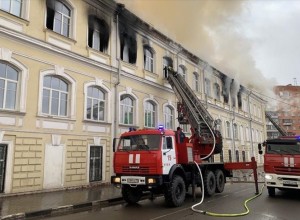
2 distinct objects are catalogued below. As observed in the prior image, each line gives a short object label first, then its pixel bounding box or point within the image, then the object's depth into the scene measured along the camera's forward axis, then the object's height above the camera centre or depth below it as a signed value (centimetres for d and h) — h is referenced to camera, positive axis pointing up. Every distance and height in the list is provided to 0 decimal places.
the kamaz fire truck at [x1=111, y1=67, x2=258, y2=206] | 783 -74
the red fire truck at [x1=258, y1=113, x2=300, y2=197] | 903 -71
